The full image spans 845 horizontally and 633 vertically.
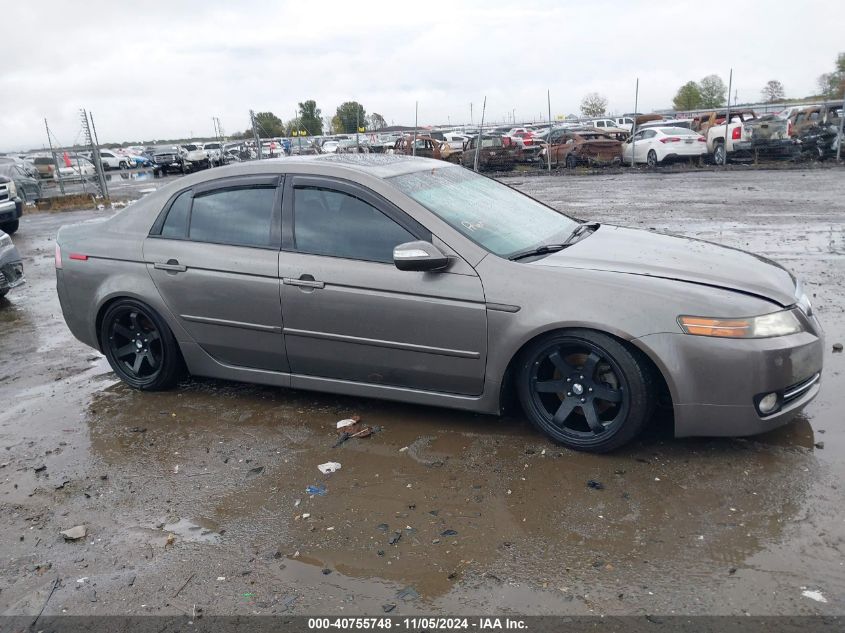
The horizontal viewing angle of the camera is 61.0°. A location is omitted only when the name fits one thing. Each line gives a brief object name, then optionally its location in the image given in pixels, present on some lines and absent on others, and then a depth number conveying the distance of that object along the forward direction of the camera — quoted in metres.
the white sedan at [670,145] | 22.75
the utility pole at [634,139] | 23.92
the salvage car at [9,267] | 8.12
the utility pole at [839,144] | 19.83
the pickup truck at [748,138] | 21.16
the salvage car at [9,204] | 13.60
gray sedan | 3.59
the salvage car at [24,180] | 20.09
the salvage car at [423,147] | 27.91
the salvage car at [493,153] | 26.00
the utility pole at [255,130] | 18.59
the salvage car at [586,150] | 25.03
